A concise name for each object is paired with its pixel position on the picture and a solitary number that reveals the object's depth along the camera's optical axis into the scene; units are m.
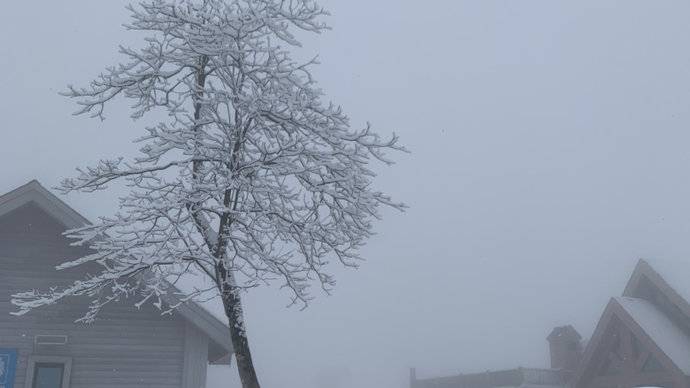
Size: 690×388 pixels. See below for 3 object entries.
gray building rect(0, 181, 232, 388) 15.92
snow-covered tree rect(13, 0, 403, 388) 11.64
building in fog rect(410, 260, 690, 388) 23.61
